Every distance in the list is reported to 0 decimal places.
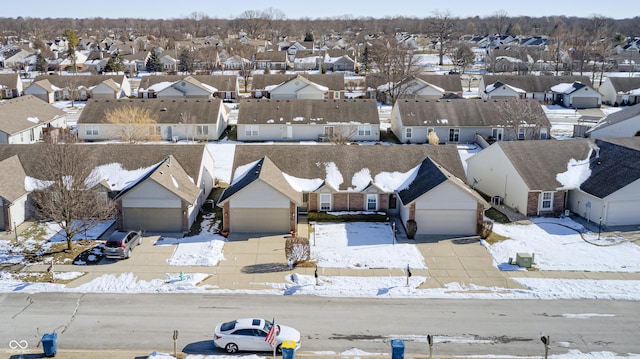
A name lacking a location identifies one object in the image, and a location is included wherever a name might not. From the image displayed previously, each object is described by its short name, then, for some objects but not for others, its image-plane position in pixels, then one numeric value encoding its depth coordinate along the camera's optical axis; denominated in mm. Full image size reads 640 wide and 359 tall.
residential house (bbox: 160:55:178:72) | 123188
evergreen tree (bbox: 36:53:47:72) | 124312
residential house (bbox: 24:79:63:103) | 86625
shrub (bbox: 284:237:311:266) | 31891
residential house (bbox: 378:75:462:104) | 81812
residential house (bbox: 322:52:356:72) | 123312
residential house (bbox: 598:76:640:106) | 85312
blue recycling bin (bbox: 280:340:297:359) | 21766
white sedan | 23219
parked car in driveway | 32406
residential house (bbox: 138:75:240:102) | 81188
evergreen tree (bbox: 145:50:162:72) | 117250
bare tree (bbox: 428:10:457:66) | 143038
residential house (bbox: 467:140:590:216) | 40188
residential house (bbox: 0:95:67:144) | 57875
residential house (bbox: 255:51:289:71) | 124500
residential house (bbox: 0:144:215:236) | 36562
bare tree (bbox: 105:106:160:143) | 57562
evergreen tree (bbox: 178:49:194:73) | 117000
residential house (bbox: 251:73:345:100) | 80188
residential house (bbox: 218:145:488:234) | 36438
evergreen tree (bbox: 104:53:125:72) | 108625
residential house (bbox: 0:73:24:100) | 90375
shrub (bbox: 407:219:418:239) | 36125
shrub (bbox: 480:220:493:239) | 36156
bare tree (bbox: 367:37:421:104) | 82612
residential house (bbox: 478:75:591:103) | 86188
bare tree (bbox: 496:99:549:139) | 60031
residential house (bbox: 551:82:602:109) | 82500
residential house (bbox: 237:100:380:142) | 63062
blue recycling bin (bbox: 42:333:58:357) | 22642
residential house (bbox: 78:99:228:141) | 62875
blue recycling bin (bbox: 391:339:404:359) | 22188
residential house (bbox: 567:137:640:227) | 38062
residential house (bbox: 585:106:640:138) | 52731
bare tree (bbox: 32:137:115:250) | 33781
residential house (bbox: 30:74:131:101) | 87625
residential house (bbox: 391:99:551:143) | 62125
